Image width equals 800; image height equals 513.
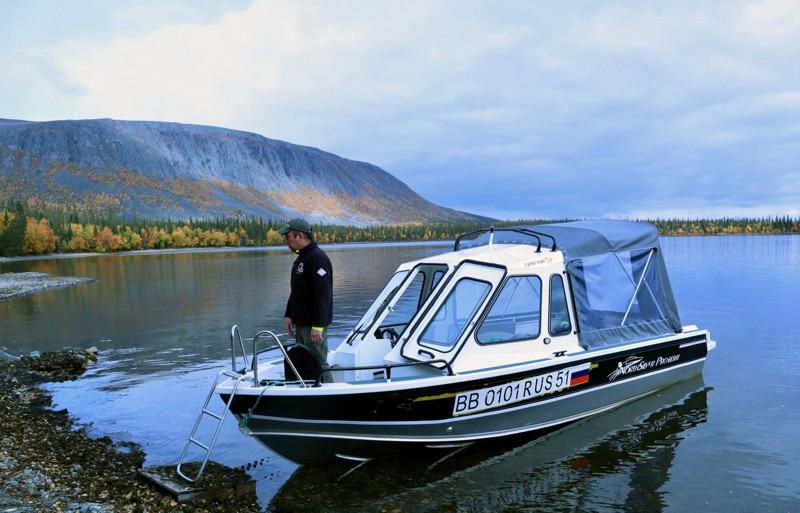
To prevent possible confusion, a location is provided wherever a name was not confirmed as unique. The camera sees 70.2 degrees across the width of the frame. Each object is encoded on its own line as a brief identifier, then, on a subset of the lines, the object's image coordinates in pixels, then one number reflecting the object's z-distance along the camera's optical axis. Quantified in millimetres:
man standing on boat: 7688
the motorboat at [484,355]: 7074
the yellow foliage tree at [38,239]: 101250
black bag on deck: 7281
